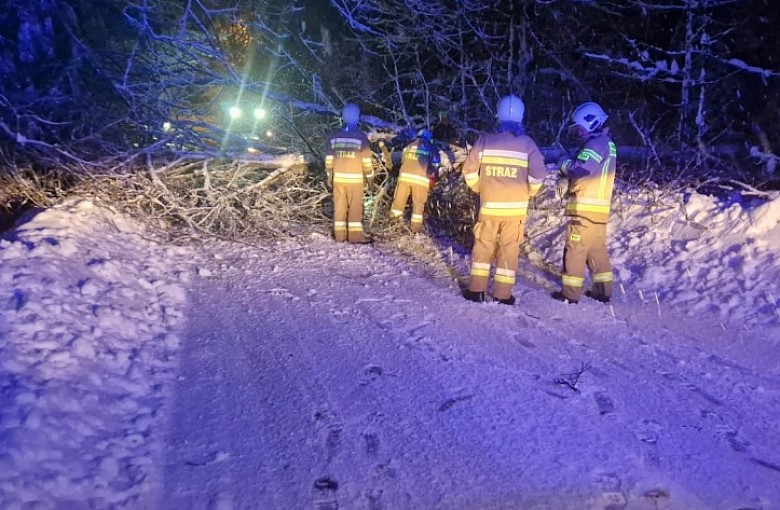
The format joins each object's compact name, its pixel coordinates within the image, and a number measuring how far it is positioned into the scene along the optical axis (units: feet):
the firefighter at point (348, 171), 24.81
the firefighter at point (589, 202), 16.60
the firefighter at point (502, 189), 16.76
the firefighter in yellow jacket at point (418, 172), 25.75
